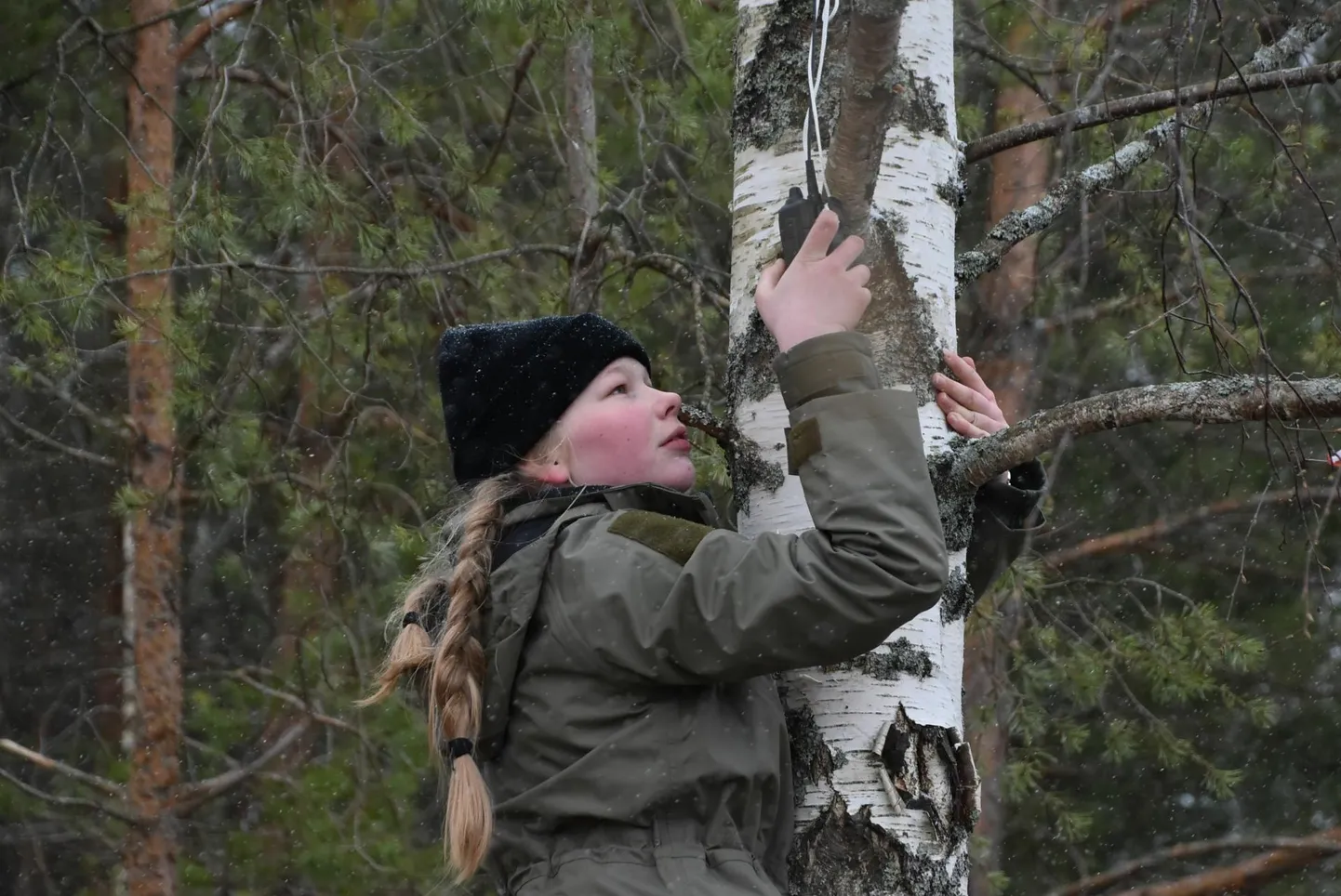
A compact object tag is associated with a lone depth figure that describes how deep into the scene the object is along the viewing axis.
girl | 4.53
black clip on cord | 4.61
